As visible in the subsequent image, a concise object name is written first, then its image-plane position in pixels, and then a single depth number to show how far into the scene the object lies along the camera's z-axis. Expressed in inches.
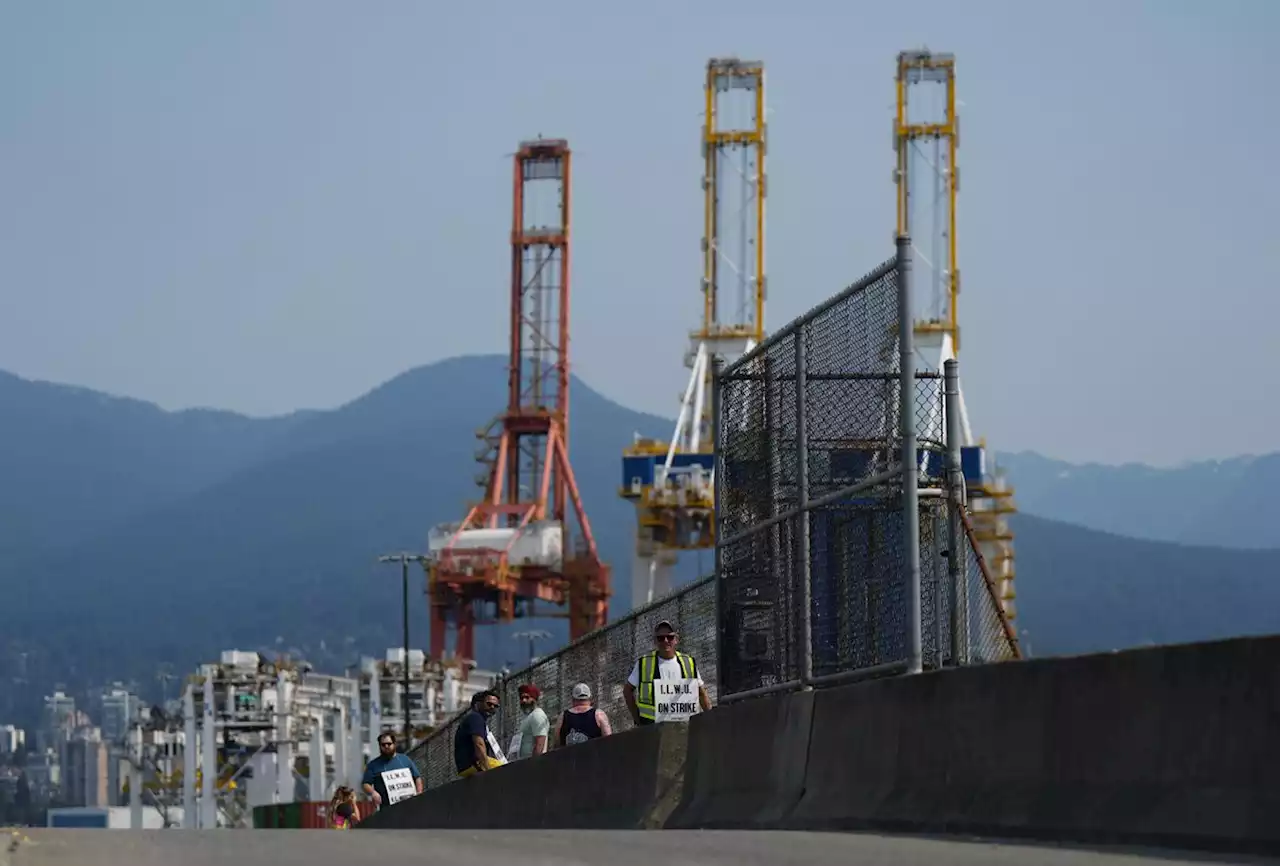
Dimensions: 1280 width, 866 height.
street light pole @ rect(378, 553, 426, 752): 3063.5
